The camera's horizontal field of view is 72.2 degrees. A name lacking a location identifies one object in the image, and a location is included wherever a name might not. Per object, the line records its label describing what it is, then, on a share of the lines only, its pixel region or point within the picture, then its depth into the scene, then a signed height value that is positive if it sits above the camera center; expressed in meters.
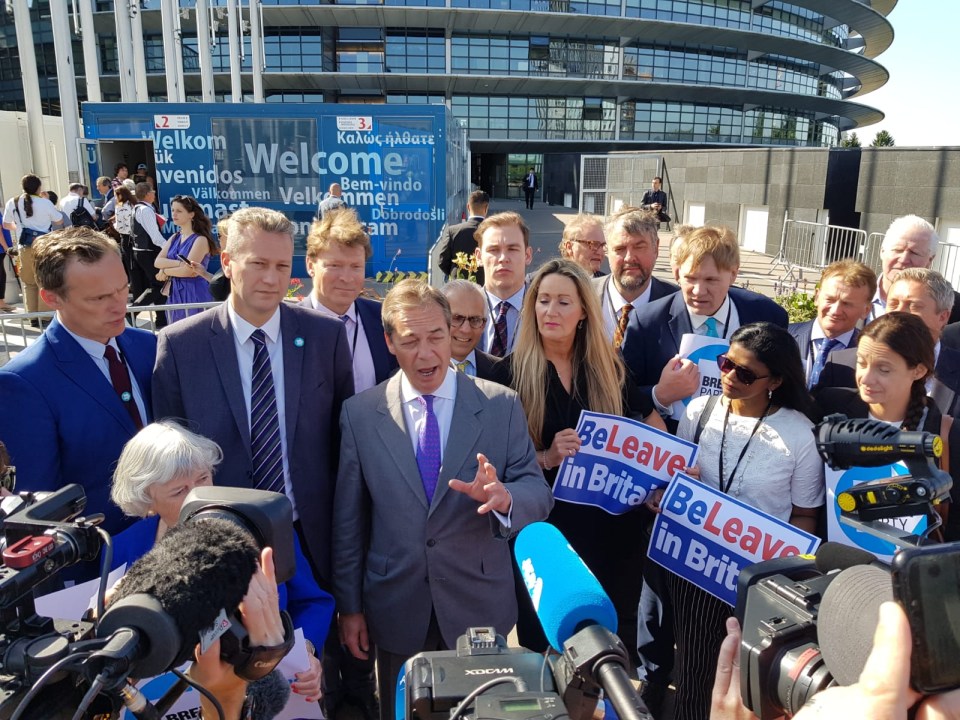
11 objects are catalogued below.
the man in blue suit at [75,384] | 2.49 -0.69
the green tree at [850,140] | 59.99 +6.91
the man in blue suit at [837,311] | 3.60 -0.51
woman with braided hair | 2.71 -0.65
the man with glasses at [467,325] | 3.32 -0.56
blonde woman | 3.18 -0.82
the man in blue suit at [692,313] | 3.53 -0.54
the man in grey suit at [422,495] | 2.58 -1.09
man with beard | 4.42 -0.38
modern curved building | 38.91 +9.31
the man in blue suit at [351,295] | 3.52 -0.45
